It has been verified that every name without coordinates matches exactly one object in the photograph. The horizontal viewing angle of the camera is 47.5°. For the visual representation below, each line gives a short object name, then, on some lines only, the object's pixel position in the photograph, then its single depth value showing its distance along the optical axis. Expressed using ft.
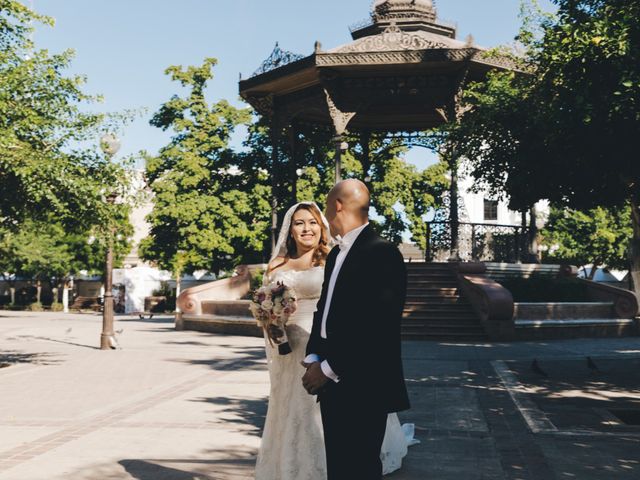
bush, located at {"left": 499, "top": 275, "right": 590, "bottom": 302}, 69.87
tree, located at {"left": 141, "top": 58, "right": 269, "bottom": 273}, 116.67
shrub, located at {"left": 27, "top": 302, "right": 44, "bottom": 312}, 165.89
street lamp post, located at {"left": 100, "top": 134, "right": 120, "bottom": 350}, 57.82
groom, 11.78
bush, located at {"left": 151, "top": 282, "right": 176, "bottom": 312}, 155.54
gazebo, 67.62
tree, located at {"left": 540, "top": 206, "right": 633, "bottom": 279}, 152.66
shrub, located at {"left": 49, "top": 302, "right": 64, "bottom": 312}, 165.89
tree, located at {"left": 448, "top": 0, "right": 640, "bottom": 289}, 30.09
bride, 17.37
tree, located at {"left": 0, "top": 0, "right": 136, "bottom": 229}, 38.11
